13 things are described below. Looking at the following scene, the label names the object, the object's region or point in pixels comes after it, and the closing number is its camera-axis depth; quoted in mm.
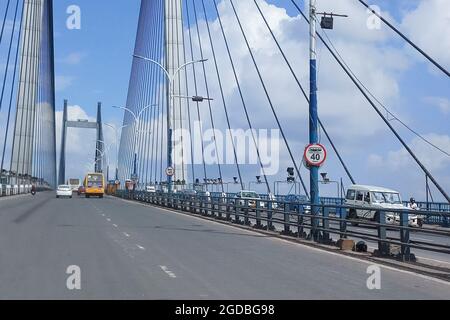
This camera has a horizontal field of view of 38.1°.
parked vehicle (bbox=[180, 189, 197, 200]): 38931
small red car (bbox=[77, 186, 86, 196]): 89975
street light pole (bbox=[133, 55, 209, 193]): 46312
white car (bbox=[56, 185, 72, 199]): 72500
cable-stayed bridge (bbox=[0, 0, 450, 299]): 10195
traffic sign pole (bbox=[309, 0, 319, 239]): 20622
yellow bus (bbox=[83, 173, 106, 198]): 79250
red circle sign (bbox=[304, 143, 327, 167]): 20047
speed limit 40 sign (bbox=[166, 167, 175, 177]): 46538
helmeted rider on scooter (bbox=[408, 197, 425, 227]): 35281
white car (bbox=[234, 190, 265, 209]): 46969
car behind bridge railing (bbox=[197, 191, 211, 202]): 35781
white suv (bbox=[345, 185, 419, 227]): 34844
